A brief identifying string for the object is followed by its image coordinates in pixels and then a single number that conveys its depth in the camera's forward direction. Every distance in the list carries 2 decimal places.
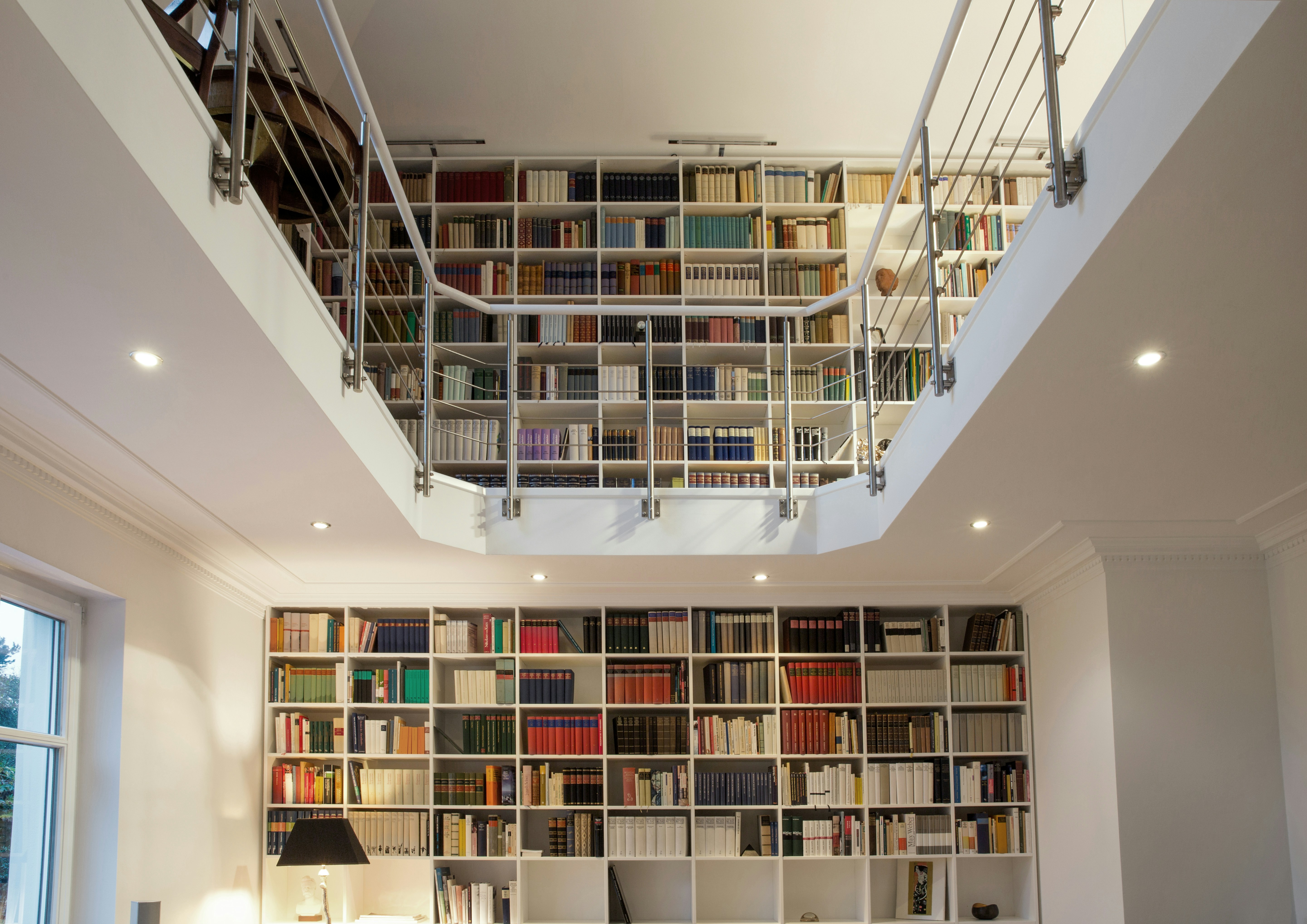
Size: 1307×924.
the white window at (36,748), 3.91
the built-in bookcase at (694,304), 6.09
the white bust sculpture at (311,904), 5.61
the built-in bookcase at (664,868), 5.85
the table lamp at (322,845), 5.16
